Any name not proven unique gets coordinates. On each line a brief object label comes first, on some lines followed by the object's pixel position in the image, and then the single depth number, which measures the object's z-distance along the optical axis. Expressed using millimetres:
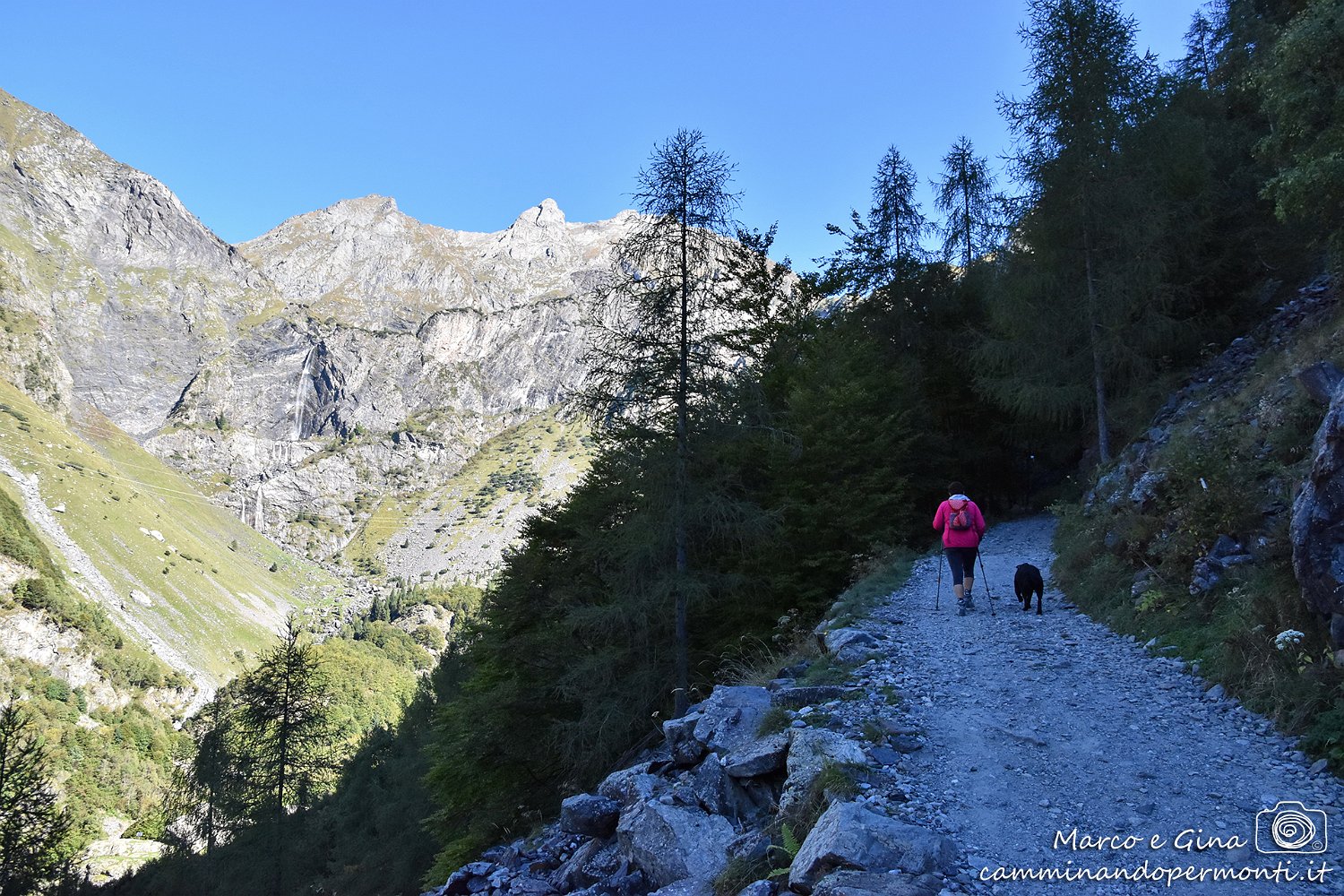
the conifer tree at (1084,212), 17578
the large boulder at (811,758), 5602
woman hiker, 11102
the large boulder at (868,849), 4445
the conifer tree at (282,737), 25297
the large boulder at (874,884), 4168
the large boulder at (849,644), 8555
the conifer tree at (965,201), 27688
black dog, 10523
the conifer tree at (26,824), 21141
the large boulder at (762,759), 6344
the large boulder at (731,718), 7035
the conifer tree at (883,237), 26781
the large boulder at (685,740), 7523
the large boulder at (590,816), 8148
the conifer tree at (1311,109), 10508
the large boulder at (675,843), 6004
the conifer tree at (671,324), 13117
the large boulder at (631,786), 7500
